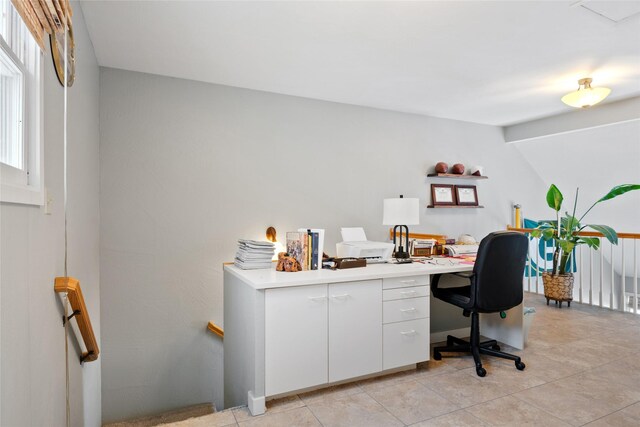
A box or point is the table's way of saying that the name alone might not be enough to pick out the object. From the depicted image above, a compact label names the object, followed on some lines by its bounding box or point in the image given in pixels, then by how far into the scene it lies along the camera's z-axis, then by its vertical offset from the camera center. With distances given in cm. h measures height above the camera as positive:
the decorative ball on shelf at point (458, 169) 489 +57
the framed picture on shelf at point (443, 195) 486 +22
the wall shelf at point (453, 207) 484 +6
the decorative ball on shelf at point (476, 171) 505 +57
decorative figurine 246 -36
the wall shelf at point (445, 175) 479 +48
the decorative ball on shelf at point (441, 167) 477 +58
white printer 283 -31
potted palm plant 427 -38
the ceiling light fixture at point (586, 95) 344 +111
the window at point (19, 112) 113 +36
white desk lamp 290 +0
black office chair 254 -51
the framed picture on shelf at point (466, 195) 504 +23
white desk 215 -74
